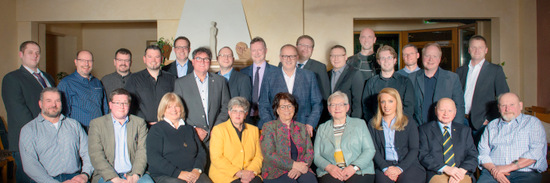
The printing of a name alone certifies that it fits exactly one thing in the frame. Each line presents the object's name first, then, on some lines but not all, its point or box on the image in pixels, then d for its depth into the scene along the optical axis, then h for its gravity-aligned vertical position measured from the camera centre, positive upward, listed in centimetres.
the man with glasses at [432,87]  344 +2
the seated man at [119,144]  300 -39
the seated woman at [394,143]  308 -42
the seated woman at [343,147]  309 -45
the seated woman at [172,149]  299 -44
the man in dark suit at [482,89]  360 +0
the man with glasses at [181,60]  390 +30
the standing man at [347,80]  363 +9
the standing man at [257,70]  372 +19
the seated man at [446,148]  310 -46
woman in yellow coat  305 -46
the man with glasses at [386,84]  338 +4
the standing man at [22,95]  326 -2
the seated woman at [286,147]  310 -45
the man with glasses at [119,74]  350 +15
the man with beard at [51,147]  297 -41
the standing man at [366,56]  415 +35
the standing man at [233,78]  360 +11
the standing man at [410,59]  356 +27
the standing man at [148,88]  339 +3
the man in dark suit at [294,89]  351 +1
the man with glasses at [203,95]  337 -4
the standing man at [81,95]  331 -3
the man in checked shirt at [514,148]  310 -46
